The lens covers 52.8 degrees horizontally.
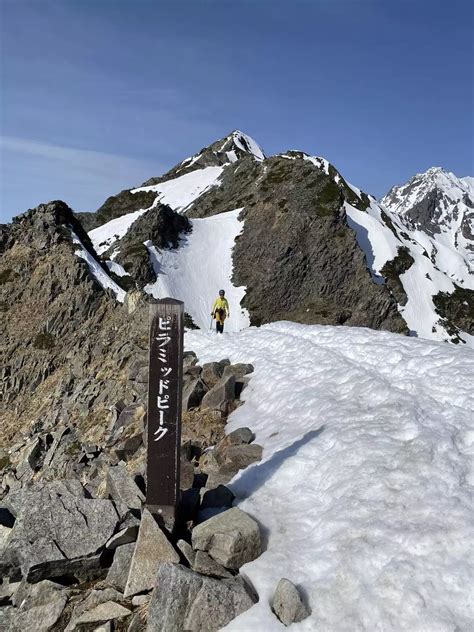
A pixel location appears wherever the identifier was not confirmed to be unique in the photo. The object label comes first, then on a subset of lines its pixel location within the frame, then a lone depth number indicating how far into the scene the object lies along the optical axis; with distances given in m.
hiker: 25.42
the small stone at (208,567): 6.75
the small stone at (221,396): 13.88
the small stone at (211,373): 16.08
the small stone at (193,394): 14.34
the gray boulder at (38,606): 6.61
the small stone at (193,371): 16.66
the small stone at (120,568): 7.05
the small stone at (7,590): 7.24
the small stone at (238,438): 11.31
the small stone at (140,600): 6.57
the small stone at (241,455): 10.16
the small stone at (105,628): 6.17
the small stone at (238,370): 15.88
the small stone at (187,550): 7.02
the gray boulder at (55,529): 7.38
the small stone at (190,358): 18.82
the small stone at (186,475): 9.59
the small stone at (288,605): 5.93
